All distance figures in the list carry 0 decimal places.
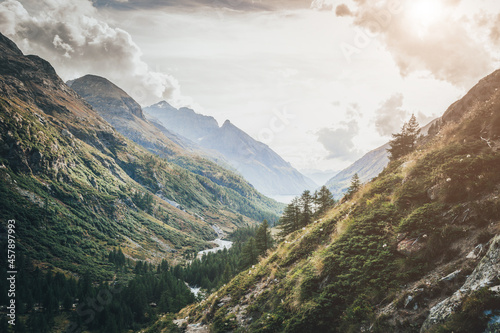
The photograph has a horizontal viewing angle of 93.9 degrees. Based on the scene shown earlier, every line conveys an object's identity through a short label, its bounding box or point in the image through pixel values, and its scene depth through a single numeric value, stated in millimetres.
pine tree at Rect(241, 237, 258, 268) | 45406
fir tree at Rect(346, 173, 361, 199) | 37538
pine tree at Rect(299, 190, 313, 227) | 44938
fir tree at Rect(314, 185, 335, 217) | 48594
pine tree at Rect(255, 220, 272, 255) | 45156
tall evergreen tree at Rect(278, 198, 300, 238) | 47562
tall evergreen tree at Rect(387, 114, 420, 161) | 32594
